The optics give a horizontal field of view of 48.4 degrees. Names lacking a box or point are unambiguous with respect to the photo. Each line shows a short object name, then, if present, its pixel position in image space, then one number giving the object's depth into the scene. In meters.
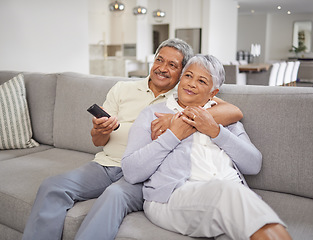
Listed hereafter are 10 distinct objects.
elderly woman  1.10
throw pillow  2.22
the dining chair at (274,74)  6.01
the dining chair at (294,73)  7.36
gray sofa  1.37
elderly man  1.30
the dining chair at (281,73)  6.30
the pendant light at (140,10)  5.98
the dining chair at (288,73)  6.76
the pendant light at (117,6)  5.54
